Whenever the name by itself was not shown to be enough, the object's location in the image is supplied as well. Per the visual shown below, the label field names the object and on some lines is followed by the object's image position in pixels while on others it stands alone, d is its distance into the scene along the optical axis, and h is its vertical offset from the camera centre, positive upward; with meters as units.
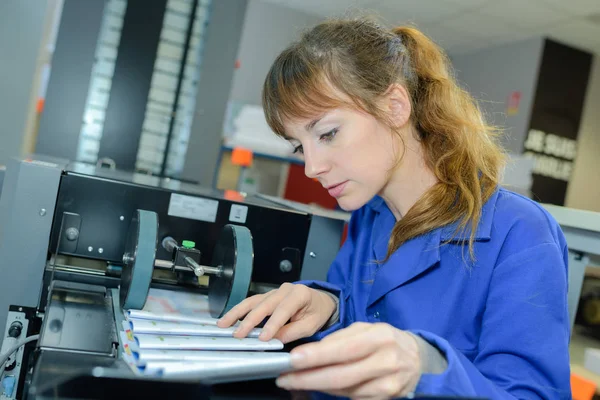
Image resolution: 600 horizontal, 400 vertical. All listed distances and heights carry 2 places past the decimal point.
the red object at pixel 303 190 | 4.65 +0.07
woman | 0.70 +0.01
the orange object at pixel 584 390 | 1.01 -0.26
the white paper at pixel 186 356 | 0.47 -0.16
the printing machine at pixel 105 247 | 0.76 -0.13
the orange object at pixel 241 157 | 4.18 +0.23
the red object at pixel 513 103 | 5.50 +1.33
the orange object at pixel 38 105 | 3.99 +0.32
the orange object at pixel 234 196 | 1.11 -0.02
